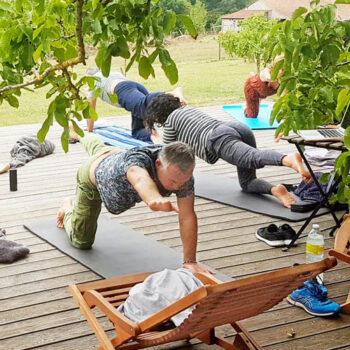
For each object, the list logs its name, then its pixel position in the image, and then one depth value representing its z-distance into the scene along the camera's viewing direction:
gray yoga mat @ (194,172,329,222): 5.46
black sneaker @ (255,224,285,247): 4.84
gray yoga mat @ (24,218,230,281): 4.41
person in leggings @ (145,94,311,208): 5.59
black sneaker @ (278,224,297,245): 4.85
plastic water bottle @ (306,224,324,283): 4.06
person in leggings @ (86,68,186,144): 7.34
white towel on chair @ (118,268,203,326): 3.21
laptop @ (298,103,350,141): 4.41
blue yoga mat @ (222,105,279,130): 8.80
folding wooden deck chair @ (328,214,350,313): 4.22
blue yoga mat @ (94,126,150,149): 7.61
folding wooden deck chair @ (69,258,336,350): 2.73
